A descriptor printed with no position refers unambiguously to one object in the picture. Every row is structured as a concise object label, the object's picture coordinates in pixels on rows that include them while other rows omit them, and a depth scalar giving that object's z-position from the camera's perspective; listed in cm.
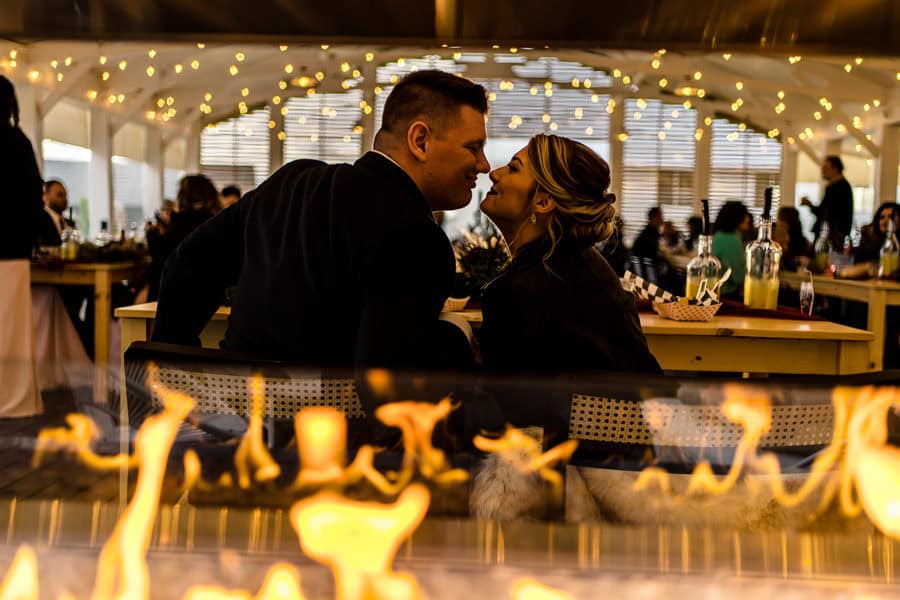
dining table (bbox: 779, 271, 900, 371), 489
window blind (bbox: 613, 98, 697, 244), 1720
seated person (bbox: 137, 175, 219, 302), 529
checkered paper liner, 290
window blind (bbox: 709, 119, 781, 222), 1753
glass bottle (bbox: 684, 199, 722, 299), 316
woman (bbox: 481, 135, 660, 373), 182
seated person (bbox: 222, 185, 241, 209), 895
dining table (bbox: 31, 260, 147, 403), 541
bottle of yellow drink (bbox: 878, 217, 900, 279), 514
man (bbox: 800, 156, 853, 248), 861
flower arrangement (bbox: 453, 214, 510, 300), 318
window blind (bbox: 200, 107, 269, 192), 1773
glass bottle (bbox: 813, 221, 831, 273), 599
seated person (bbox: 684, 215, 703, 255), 1029
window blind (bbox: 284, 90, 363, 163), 1712
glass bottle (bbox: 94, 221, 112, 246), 670
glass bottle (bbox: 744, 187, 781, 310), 328
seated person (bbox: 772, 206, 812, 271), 741
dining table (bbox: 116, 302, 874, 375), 277
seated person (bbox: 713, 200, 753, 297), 601
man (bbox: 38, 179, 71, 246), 556
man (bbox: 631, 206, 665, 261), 944
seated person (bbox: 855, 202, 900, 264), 556
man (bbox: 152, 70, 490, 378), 152
